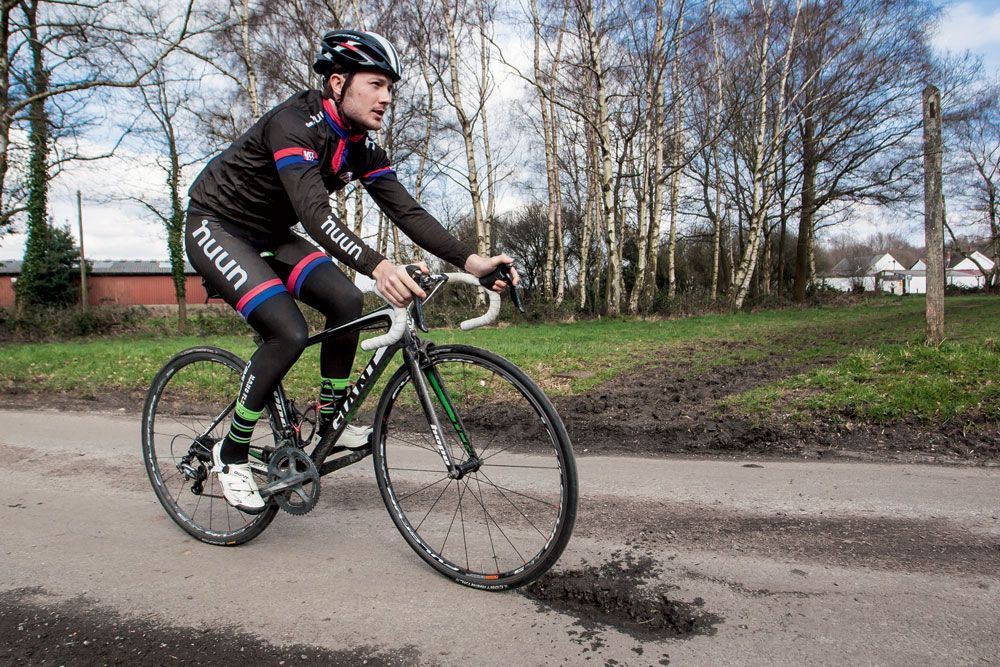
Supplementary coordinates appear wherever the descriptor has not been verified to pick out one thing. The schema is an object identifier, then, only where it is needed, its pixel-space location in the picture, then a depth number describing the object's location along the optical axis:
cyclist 2.60
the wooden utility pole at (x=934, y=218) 7.21
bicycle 2.47
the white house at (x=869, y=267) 34.98
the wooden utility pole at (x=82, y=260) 34.96
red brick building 50.25
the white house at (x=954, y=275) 84.06
